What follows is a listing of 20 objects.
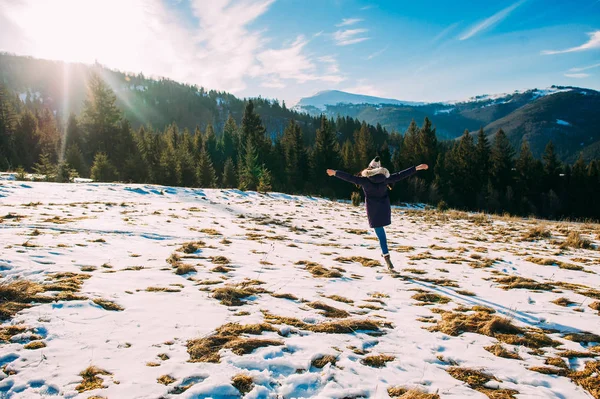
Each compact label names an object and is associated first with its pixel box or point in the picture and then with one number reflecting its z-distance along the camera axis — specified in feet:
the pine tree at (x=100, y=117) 129.90
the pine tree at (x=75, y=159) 112.37
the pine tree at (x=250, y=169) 124.90
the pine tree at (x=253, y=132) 161.27
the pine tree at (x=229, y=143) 254.88
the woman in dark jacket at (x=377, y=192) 25.26
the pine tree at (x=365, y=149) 183.50
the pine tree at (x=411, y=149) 196.24
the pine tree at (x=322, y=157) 171.32
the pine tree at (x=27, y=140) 156.03
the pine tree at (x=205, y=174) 141.90
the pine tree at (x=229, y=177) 154.30
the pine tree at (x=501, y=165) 187.11
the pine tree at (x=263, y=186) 87.87
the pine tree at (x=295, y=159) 169.68
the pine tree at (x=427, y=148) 193.67
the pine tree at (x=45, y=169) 82.35
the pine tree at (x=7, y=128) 147.43
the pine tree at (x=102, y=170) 92.48
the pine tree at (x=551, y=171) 190.49
